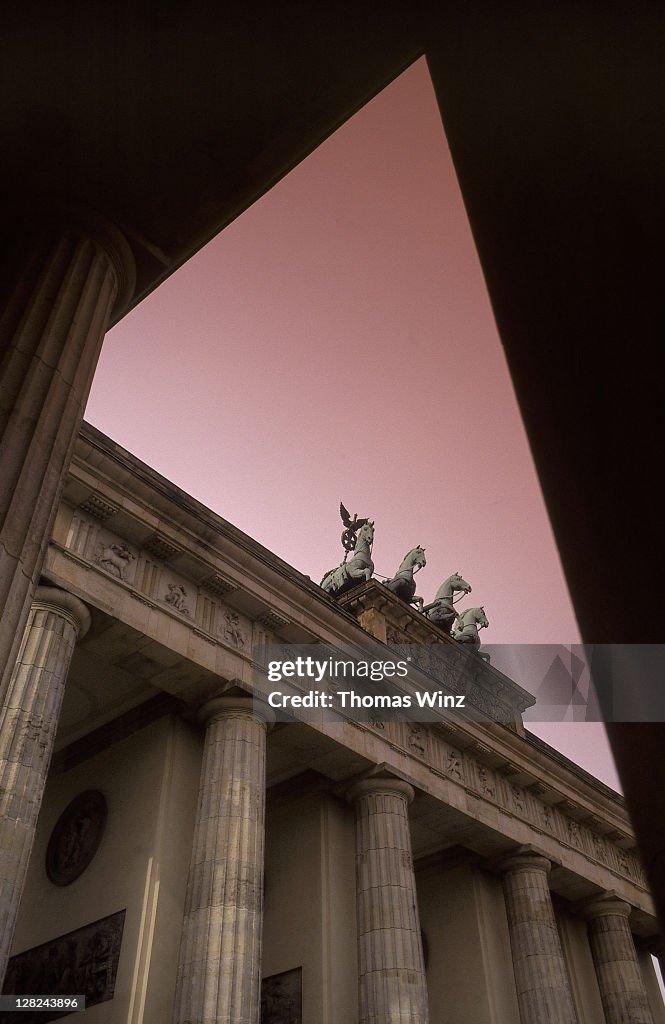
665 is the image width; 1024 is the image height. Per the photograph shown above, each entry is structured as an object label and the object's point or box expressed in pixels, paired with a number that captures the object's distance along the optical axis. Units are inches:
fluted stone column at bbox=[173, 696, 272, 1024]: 512.4
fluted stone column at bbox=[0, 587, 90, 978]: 448.8
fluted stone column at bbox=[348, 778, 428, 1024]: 619.2
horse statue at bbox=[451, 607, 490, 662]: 1082.1
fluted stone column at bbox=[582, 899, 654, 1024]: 923.4
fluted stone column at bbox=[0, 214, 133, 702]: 177.2
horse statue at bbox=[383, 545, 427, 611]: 1016.2
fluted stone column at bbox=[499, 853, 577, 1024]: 784.3
